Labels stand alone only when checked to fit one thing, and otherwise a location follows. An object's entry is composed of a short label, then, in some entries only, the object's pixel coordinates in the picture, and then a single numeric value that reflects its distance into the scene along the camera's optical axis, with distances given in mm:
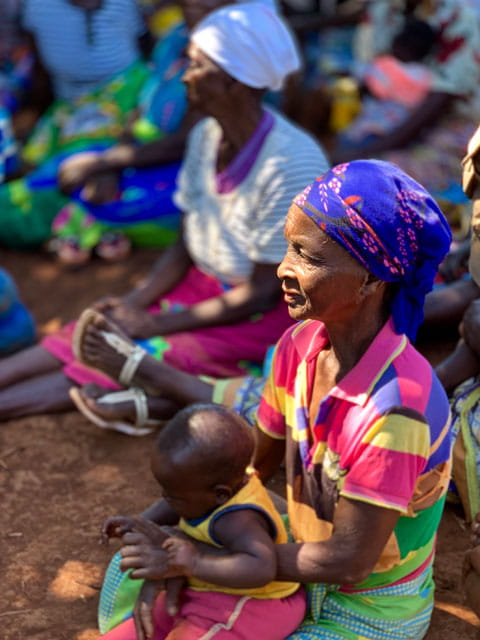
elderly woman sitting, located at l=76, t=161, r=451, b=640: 2186
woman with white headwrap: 3740
